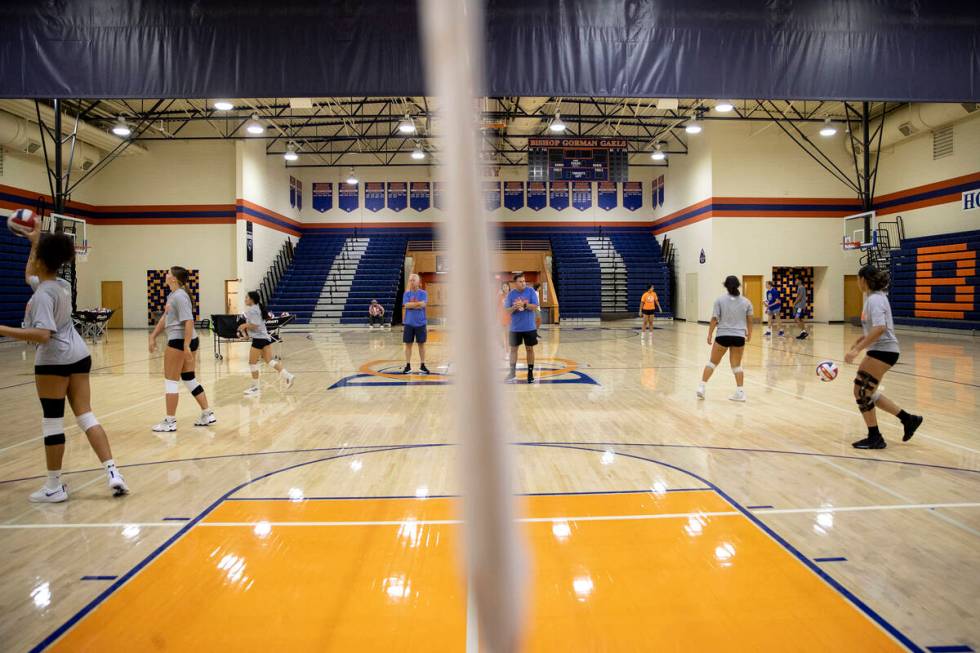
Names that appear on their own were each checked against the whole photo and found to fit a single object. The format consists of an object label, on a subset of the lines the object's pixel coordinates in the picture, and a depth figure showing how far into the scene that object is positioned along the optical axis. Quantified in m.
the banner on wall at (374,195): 28.31
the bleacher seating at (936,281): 16.48
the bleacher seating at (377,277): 23.93
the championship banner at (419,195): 28.12
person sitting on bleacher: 20.98
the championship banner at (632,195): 28.91
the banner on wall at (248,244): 22.00
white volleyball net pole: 0.55
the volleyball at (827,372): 6.26
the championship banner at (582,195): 28.44
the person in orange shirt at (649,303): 17.34
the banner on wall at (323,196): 28.28
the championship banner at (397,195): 28.28
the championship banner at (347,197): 28.41
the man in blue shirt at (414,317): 9.18
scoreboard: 20.22
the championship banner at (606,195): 28.66
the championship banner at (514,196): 28.11
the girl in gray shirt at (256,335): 7.70
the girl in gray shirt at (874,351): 4.72
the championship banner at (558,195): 28.39
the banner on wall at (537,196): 28.28
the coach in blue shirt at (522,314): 8.24
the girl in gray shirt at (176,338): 5.52
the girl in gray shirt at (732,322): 6.78
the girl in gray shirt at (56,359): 3.47
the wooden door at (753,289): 21.89
